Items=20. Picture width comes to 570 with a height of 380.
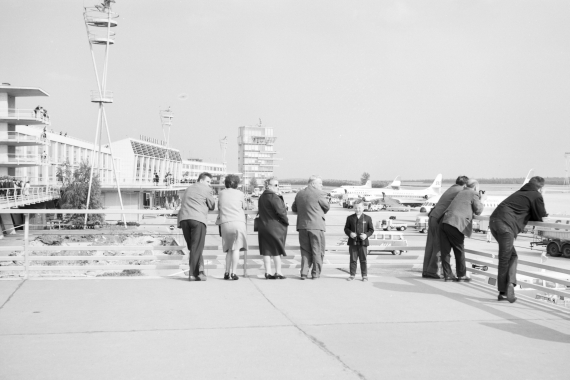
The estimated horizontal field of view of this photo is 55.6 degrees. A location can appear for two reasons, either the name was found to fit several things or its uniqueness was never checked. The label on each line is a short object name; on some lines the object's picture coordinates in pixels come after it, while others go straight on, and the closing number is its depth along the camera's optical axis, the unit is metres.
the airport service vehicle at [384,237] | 30.33
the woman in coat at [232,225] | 8.70
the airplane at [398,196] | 97.88
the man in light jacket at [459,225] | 8.80
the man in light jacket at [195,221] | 8.57
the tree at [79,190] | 56.03
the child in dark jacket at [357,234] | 9.13
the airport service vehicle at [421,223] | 50.58
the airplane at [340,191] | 114.19
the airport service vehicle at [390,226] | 50.41
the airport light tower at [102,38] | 55.84
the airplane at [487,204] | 61.41
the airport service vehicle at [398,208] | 86.04
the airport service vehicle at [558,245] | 33.06
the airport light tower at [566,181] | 192.00
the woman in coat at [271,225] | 8.88
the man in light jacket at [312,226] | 9.11
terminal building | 48.62
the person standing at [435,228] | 9.16
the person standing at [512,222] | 7.43
